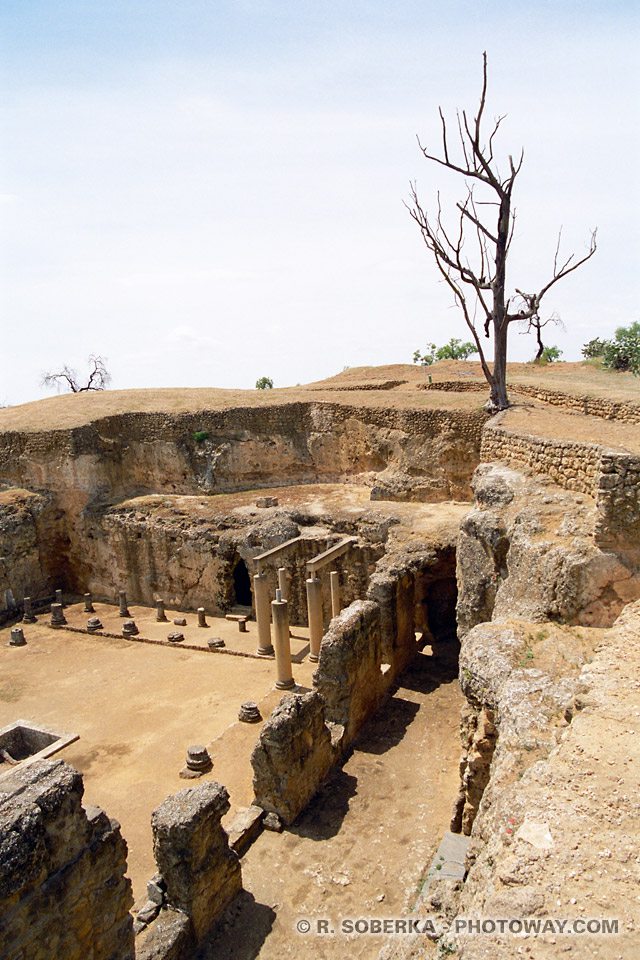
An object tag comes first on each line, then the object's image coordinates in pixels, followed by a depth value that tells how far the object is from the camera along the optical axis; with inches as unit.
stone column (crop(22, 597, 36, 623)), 807.1
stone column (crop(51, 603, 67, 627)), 782.5
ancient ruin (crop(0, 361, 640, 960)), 218.8
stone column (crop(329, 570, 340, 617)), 642.2
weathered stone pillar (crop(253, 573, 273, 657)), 646.5
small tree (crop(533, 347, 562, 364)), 1769.4
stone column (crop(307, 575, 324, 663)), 597.0
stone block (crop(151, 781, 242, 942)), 288.5
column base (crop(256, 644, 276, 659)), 645.4
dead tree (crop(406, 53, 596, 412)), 714.8
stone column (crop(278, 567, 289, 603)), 634.2
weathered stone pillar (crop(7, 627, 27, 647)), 727.7
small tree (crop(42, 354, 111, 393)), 1724.9
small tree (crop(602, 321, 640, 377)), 1020.8
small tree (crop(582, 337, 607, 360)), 1253.1
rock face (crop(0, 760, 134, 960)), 210.8
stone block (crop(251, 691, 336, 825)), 361.4
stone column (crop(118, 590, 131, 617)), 800.3
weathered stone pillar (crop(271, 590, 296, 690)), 553.6
